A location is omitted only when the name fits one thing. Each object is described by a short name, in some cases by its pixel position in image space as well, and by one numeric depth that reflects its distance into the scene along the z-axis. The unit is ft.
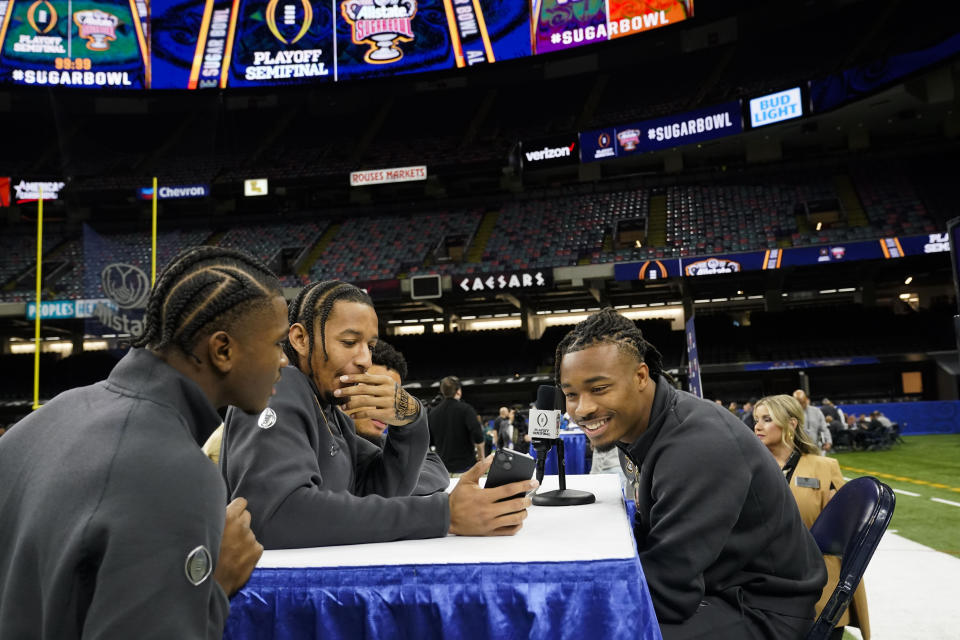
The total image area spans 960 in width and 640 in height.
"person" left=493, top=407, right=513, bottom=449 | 47.93
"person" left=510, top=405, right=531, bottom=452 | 39.63
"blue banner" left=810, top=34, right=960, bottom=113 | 57.52
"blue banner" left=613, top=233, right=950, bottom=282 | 60.18
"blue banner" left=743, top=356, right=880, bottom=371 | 67.97
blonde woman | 9.25
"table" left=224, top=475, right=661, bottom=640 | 3.83
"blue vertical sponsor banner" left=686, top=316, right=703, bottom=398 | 34.04
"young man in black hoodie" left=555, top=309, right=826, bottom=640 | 5.32
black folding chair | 5.74
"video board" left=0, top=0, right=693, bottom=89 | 82.48
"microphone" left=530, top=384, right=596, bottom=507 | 6.53
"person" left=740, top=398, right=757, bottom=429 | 27.53
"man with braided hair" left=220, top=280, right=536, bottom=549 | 4.61
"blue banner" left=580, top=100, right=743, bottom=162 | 72.90
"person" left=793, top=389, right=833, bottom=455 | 30.89
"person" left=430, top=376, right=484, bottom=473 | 25.53
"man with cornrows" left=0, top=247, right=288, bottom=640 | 2.67
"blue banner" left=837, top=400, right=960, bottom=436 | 58.39
